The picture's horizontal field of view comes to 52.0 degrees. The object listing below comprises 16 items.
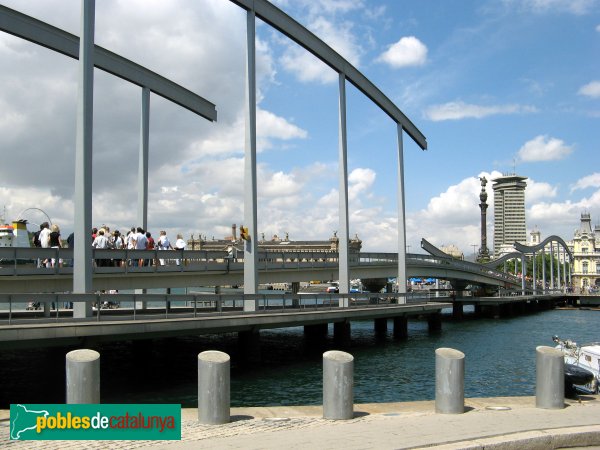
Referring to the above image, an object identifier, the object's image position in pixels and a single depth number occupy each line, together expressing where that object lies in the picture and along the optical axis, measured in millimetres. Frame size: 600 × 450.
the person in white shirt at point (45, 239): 20214
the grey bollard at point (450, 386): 10094
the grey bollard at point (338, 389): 9594
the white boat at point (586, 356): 20205
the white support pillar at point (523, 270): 81850
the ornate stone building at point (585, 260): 167750
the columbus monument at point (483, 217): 117938
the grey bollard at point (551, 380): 10523
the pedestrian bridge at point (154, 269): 18703
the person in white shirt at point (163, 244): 24266
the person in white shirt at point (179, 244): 25206
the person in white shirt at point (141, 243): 22734
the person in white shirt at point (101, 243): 21500
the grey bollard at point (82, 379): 9008
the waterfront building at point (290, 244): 162125
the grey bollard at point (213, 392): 9266
